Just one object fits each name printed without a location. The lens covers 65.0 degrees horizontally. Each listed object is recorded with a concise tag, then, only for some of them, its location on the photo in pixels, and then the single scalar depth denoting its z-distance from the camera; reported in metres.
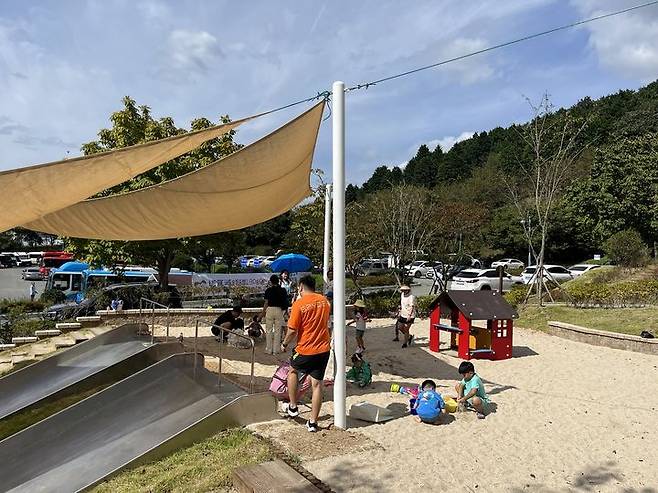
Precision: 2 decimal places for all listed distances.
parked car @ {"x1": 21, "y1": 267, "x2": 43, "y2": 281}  35.00
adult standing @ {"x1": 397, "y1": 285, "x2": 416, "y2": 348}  10.36
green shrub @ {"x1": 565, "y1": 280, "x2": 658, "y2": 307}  15.02
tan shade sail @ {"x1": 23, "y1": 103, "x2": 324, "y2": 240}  5.87
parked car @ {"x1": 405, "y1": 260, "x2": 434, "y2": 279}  35.03
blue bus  17.41
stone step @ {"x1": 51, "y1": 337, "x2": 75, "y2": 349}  9.98
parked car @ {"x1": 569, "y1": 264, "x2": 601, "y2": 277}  28.59
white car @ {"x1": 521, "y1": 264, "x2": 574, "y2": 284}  27.30
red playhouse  9.73
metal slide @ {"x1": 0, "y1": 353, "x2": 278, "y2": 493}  4.79
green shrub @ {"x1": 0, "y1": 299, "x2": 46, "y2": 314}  14.92
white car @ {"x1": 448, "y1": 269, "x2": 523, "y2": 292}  24.52
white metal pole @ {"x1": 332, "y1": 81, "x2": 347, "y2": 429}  5.49
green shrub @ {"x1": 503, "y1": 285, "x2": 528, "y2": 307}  15.72
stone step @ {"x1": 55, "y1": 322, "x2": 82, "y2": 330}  11.08
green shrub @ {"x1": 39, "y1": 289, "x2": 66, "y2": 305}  17.56
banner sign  16.91
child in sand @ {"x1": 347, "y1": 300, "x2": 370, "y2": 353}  9.11
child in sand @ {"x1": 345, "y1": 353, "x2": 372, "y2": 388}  7.32
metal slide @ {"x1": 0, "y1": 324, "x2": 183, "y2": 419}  7.03
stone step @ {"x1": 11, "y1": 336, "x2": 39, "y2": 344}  10.49
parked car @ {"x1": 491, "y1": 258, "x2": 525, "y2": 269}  34.45
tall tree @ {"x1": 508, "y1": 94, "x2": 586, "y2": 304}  17.44
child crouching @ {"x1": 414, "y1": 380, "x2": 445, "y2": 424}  5.79
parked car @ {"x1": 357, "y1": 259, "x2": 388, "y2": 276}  34.75
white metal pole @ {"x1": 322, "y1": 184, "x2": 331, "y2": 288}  11.35
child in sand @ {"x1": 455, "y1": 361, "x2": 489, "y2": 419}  6.22
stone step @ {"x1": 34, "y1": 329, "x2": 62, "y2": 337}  10.68
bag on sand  6.02
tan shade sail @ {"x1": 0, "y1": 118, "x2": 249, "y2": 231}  4.39
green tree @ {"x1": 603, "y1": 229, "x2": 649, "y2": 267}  23.39
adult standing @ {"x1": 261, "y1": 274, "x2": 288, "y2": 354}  8.81
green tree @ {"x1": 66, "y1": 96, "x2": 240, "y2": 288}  13.98
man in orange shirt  5.30
